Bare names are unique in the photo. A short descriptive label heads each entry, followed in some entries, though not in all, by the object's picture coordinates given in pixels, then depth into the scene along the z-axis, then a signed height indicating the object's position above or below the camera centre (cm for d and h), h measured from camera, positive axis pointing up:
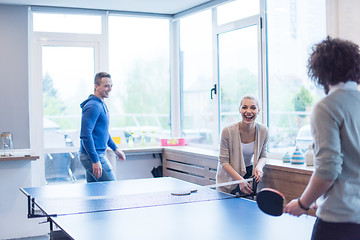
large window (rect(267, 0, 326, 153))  380 +43
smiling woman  343 -23
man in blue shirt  370 -11
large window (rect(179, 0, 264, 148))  459 +57
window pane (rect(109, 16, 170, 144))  569 +55
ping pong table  201 -49
